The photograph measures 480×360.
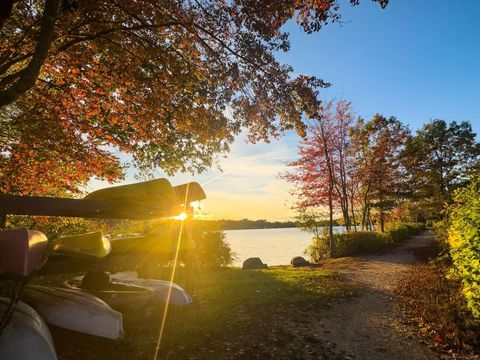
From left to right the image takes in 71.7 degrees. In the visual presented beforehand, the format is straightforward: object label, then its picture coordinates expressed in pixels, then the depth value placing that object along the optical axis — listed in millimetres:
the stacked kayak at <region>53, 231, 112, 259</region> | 4789
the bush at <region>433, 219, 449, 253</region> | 14480
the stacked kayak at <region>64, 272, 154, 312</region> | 5352
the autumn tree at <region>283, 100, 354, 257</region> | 21875
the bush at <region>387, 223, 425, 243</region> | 27281
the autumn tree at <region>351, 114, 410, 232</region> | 25859
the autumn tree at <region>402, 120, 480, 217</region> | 35906
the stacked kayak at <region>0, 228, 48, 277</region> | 3420
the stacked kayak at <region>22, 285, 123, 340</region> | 4328
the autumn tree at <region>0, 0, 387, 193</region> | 7059
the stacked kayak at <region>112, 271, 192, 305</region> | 6355
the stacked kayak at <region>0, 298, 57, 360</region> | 3236
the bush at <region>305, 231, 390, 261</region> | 20172
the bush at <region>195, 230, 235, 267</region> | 15109
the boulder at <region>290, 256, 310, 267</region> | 17588
